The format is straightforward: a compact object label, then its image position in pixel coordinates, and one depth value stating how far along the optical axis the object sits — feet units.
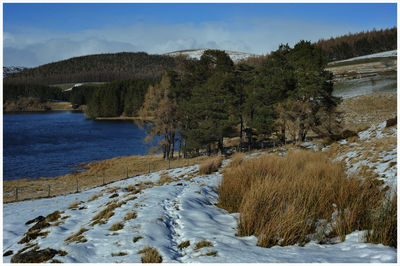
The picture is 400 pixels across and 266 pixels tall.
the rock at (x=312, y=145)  69.03
